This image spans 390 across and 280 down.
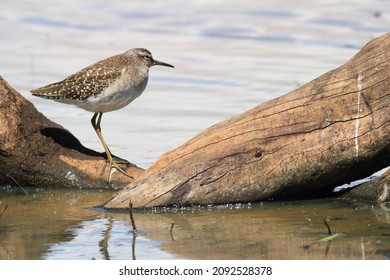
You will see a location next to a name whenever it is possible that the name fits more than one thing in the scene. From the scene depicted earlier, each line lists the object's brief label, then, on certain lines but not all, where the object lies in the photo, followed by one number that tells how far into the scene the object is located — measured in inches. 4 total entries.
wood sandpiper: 829.8
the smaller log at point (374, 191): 711.1
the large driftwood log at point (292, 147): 695.1
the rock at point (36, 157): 781.9
